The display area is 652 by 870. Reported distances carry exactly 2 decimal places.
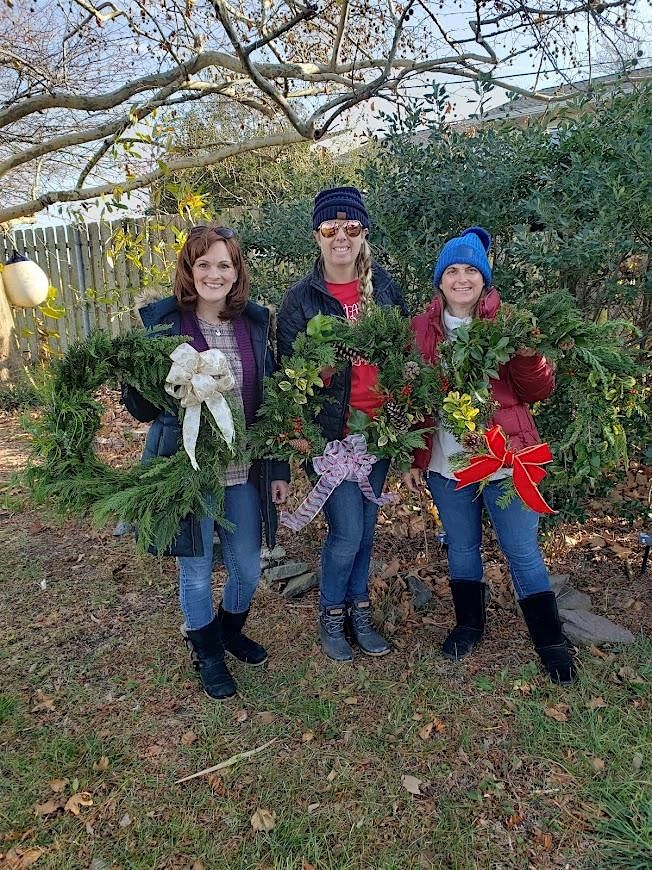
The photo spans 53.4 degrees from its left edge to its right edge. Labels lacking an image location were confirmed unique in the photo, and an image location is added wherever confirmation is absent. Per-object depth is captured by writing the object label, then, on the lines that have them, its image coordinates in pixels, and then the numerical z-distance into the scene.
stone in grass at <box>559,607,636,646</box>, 3.35
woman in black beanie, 2.89
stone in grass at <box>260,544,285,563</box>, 4.50
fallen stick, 2.71
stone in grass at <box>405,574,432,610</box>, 3.83
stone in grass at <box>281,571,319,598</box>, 4.06
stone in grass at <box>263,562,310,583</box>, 4.19
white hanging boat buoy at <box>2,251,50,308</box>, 9.11
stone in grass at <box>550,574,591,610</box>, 3.64
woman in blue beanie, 2.79
